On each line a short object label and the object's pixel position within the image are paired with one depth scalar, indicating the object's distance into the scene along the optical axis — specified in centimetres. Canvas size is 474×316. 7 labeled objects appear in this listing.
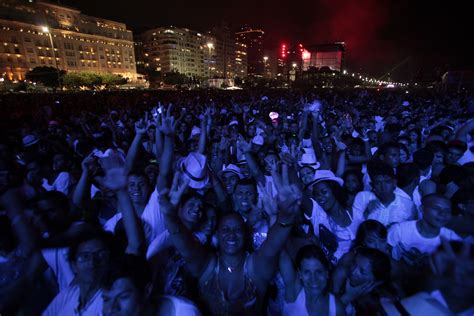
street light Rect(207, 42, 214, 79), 11483
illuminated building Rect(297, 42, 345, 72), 8962
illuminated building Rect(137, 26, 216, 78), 10031
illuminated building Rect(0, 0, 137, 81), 6116
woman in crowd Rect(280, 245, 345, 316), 186
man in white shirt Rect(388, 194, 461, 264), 234
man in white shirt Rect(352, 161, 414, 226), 287
